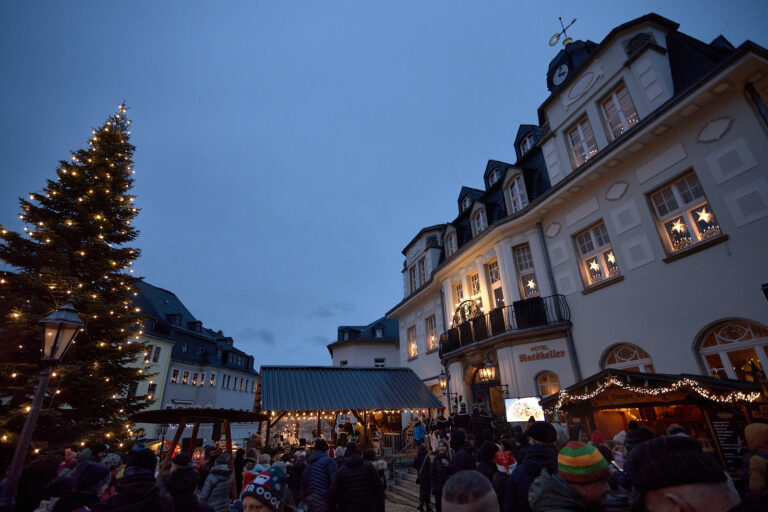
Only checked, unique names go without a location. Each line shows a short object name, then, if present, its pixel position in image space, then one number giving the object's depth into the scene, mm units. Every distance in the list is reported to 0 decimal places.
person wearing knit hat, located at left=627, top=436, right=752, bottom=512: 1343
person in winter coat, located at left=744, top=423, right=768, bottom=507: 2965
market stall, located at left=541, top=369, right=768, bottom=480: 6258
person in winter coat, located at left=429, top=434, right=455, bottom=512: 7001
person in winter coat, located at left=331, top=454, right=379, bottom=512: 5302
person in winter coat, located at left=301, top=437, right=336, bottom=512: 5789
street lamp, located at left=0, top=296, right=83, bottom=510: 4004
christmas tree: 8234
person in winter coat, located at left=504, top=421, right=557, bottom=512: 3455
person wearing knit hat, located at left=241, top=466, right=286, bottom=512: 2814
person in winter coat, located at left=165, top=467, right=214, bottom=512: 3237
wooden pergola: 8391
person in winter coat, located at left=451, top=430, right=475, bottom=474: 5516
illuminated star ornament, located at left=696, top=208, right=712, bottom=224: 9172
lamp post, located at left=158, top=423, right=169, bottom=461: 20353
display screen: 11129
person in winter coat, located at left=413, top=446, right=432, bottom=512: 8773
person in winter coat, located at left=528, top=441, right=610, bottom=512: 2256
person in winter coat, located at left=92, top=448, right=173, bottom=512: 2691
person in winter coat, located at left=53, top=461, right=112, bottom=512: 2883
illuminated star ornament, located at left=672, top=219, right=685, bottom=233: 9753
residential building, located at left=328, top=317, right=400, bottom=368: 30531
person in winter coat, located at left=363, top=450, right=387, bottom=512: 5520
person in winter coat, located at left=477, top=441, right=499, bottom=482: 5219
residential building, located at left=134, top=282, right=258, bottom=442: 30172
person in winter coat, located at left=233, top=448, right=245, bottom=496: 7551
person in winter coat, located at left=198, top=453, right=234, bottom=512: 5293
